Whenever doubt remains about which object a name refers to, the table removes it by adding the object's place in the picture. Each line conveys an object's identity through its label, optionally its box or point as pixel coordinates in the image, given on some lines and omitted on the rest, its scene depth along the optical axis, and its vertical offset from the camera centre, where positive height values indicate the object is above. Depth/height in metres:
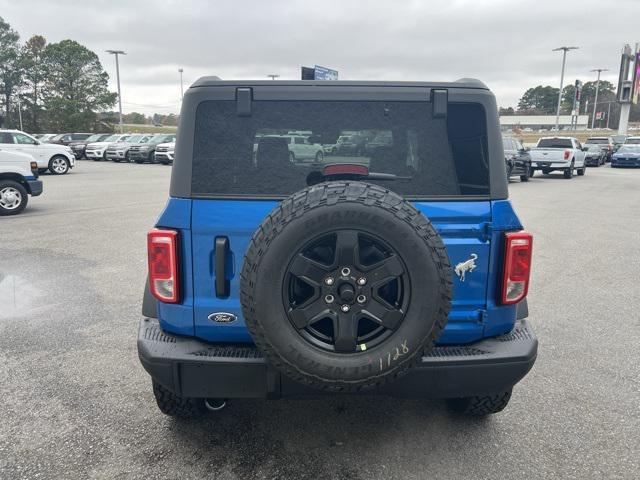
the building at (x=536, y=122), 120.12 +5.06
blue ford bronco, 2.42 -0.41
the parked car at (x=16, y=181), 10.24 -0.99
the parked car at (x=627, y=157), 28.94 -0.68
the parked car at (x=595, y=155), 30.39 -0.66
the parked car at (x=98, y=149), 31.58 -0.93
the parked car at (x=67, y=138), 34.73 -0.30
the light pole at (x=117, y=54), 50.52 +8.10
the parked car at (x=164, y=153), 28.75 -0.97
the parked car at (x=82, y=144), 33.25 -0.66
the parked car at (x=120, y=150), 30.52 -0.90
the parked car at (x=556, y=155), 21.31 -0.49
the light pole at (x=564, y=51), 51.94 +9.42
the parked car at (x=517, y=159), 18.22 -0.61
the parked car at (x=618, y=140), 38.19 +0.36
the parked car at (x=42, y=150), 18.81 -0.68
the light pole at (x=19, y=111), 65.25 +2.72
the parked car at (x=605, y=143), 33.50 +0.07
